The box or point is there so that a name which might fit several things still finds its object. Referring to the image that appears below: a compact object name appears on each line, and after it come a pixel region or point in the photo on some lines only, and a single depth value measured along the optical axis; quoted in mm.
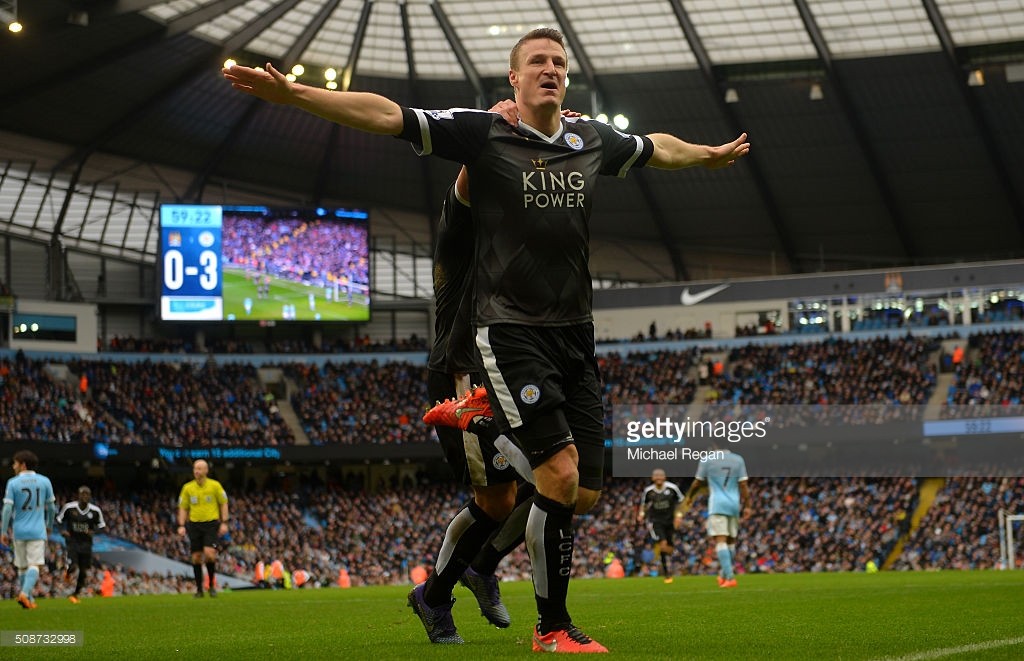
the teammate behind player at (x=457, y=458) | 7816
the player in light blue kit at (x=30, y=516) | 17531
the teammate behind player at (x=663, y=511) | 22938
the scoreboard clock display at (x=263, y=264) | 49188
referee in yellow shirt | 19531
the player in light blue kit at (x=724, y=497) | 18641
